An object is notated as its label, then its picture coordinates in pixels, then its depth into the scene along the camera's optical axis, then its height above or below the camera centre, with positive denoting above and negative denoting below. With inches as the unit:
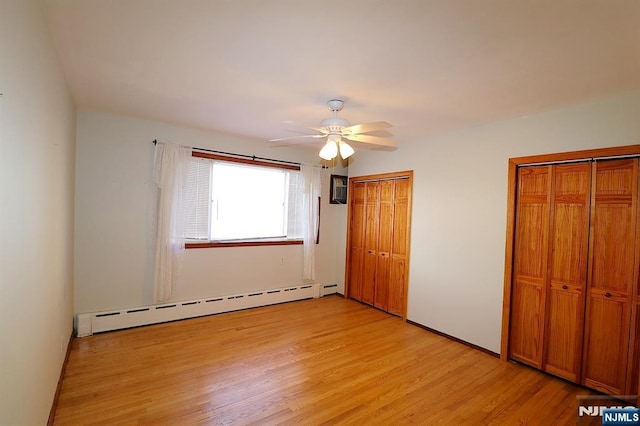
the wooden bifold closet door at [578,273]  98.6 -19.8
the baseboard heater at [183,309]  135.0 -54.0
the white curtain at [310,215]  191.9 -5.2
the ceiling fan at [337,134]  105.9 +25.8
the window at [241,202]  159.3 +1.1
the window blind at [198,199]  156.6 +1.7
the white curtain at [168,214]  146.2 -6.1
